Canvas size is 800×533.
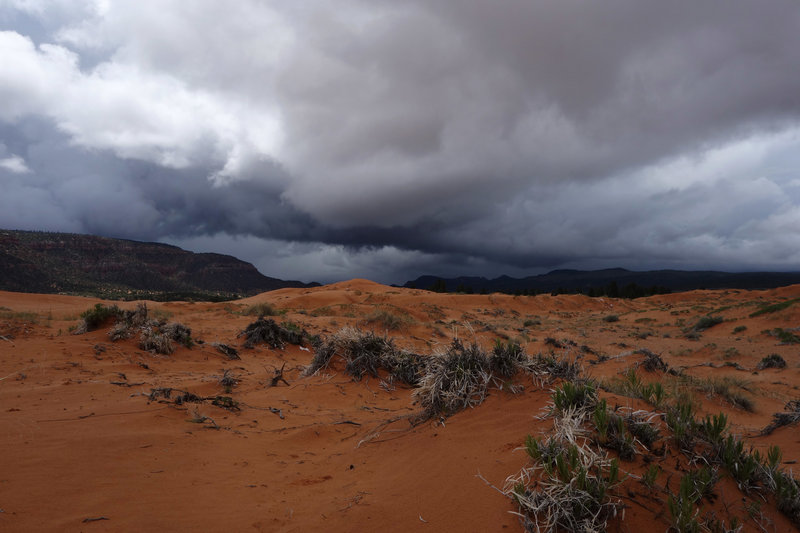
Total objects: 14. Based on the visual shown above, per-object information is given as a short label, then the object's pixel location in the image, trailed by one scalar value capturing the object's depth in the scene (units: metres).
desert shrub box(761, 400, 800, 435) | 5.33
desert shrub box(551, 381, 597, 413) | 3.58
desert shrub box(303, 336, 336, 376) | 8.35
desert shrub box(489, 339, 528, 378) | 5.02
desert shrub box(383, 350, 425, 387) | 7.77
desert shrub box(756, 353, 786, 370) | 11.26
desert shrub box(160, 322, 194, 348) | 10.04
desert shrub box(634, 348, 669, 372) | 9.82
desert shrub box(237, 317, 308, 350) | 11.91
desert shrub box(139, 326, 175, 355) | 9.28
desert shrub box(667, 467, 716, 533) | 2.41
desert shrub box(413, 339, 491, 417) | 4.74
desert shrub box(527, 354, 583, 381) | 4.85
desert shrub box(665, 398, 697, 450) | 3.23
